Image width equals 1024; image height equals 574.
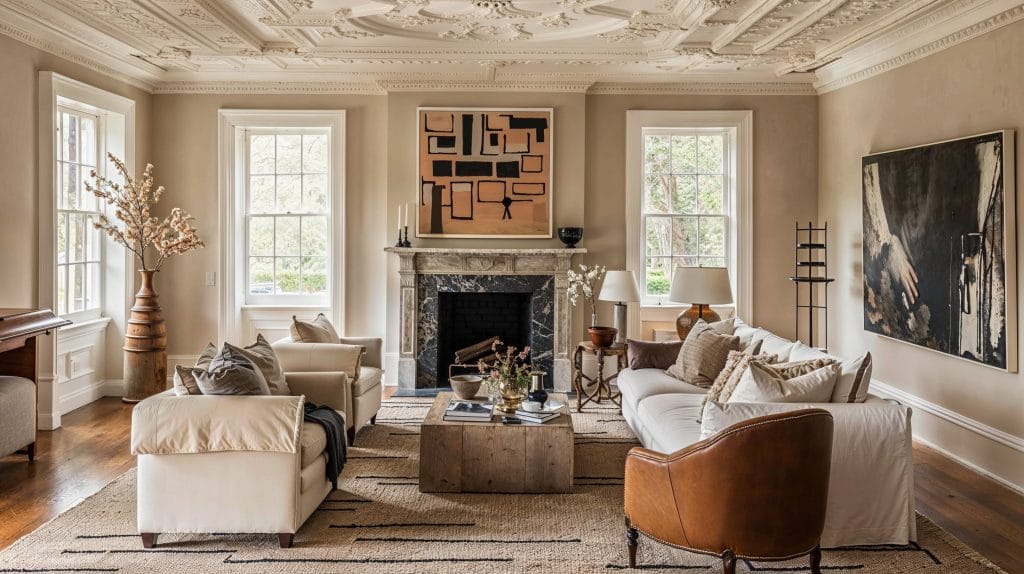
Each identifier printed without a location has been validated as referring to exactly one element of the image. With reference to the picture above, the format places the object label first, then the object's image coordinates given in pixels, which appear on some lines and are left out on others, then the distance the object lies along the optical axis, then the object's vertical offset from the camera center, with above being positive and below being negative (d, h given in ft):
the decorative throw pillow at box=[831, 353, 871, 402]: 10.59 -1.47
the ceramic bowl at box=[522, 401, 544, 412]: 13.35 -2.32
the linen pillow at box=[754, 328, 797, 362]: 13.34 -1.23
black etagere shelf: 21.14 +0.18
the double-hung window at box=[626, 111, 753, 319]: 22.26 +2.40
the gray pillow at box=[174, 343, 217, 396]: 10.91 -1.53
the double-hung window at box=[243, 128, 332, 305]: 22.45 +2.08
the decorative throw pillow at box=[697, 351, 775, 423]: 12.23 -1.65
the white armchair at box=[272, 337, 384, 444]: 14.23 -2.00
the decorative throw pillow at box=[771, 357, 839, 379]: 11.13 -1.32
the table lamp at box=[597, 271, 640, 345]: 18.53 -0.14
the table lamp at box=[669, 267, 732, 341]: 17.62 -0.10
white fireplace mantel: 21.63 +0.32
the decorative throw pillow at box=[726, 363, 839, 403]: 10.59 -1.54
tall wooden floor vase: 19.36 -1.79
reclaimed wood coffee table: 12.66 -3.10
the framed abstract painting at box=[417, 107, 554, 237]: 21.66 +3.20
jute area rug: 9.77 -3.81
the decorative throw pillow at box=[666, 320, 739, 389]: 15.46 -1.60
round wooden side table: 18.42 -2.24
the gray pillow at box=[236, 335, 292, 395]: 12.92 -1.49
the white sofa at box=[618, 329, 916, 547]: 10.11 -2.70
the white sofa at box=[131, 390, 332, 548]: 10.13 -2.63
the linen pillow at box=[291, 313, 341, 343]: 16.76 -1.18
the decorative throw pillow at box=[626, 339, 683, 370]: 17.30 -1.75
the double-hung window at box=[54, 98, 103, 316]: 18.61 +1.76
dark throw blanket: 11.96 -2.63
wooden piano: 14.12 -1.34
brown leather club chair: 8.58 -2.52
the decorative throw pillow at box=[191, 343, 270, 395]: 10.73 -1.45
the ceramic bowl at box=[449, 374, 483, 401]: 14.43 -2.09
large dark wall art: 13.58 +0.77
